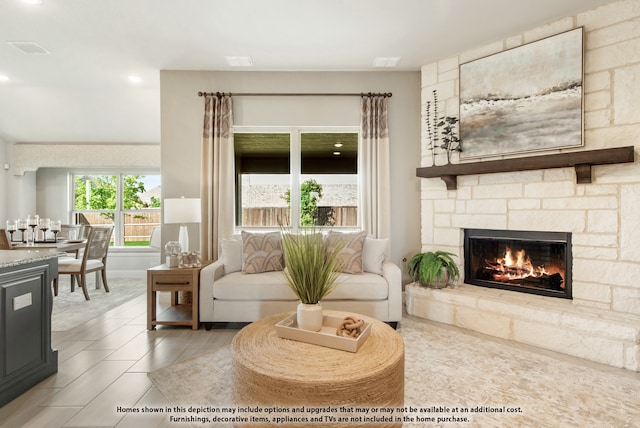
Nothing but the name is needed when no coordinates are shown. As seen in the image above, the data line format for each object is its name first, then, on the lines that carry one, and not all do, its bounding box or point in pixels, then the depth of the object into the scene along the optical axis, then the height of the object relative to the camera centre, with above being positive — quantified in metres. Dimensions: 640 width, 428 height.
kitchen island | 1.86 -0.69
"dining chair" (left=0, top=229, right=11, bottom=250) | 3.88 -0.34
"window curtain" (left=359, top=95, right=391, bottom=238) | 3.87 +0.53
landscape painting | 2.82 +1.07
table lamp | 3.37 +0.03
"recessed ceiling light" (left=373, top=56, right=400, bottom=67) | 3.60 +1.71
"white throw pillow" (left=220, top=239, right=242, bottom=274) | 3.34 -0.44
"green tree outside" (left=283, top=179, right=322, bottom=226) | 4.15 +0.20
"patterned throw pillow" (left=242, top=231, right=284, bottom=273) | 3.29 -0.41
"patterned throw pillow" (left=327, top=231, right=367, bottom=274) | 3.23 -0.38
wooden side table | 3.04 -0.68
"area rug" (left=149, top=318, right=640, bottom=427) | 1.75 -1.10
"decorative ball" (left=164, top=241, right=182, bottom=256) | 3.32 -0.37
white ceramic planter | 1.78 -0.57
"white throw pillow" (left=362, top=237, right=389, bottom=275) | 3.33 -0.43
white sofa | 3.02 -0.80
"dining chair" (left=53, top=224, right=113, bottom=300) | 4.19 -0.64
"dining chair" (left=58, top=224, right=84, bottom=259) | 5.21 -0.30
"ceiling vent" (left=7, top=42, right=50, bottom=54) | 3.21 +1.68
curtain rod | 3.89 +1.44
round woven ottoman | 1.33 -0.69
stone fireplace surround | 2.53 -0.08
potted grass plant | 1.73 -0.32
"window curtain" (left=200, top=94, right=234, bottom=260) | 3.86 +0.46
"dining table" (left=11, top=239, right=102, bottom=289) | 3.76 -0.38
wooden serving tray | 1.60 -0.64
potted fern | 3.27 -0.58
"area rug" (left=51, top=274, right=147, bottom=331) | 3.38 -1.10
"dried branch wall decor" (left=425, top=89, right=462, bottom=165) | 3.52 +0.89
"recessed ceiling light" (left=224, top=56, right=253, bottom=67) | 3.59 +1.72
